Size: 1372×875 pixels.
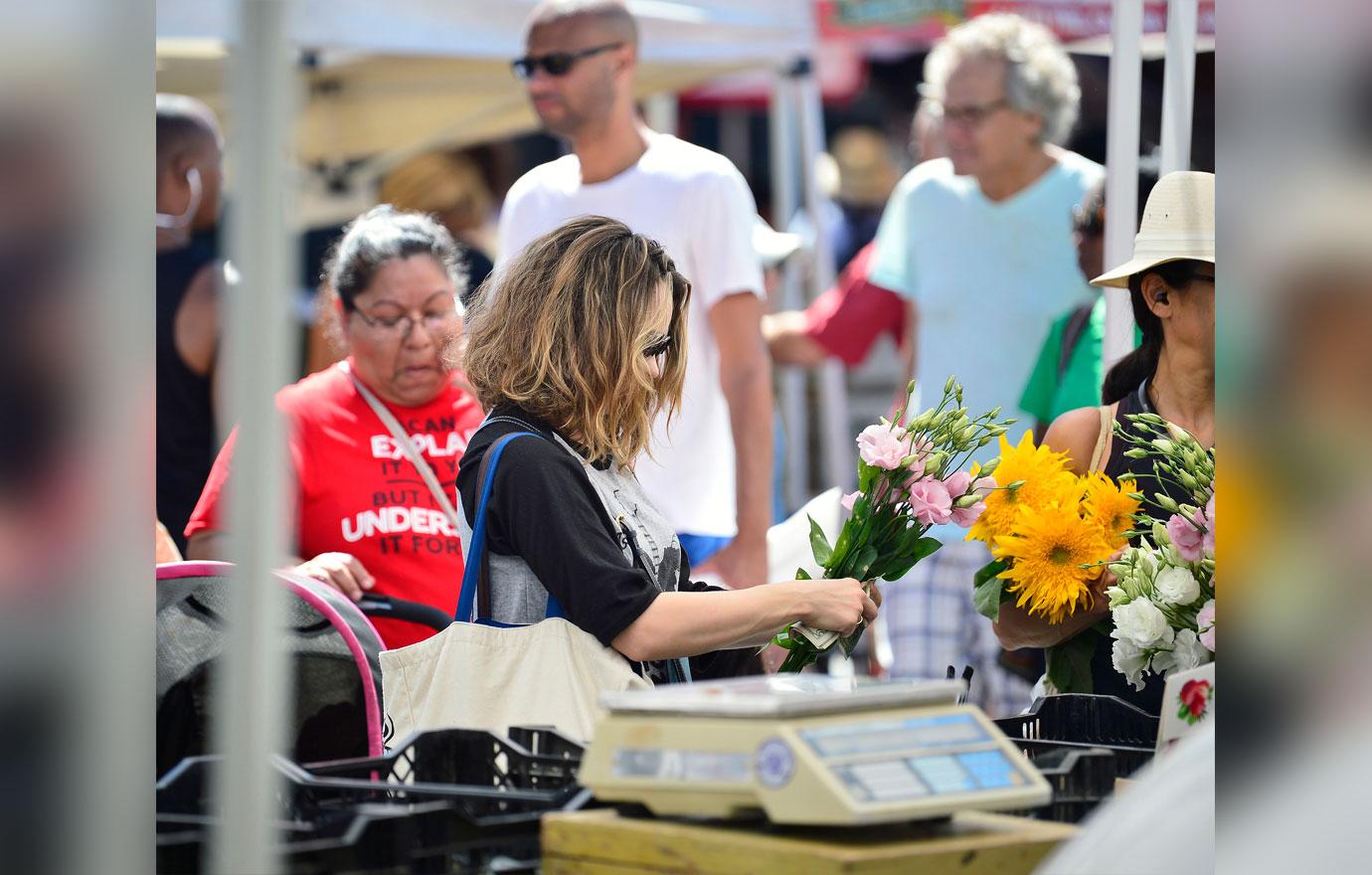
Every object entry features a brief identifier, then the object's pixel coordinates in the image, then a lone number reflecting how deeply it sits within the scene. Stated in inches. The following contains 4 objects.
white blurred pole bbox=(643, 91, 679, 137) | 719.1
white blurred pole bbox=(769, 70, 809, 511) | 567.8
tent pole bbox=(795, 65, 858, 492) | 515.5
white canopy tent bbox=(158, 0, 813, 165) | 479.5
